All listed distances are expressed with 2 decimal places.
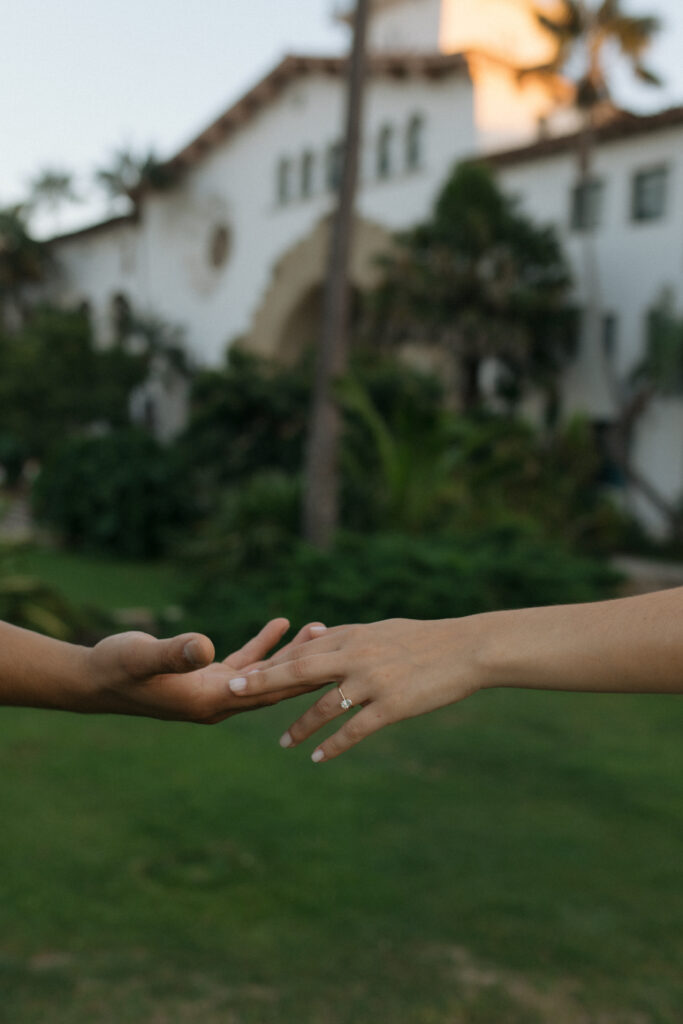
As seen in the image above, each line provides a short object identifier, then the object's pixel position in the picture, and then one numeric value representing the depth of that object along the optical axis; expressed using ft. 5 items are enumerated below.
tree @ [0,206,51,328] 120.98
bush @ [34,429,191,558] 58.70
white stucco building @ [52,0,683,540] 67.10
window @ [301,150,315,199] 91.71
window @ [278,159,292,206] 94.43
